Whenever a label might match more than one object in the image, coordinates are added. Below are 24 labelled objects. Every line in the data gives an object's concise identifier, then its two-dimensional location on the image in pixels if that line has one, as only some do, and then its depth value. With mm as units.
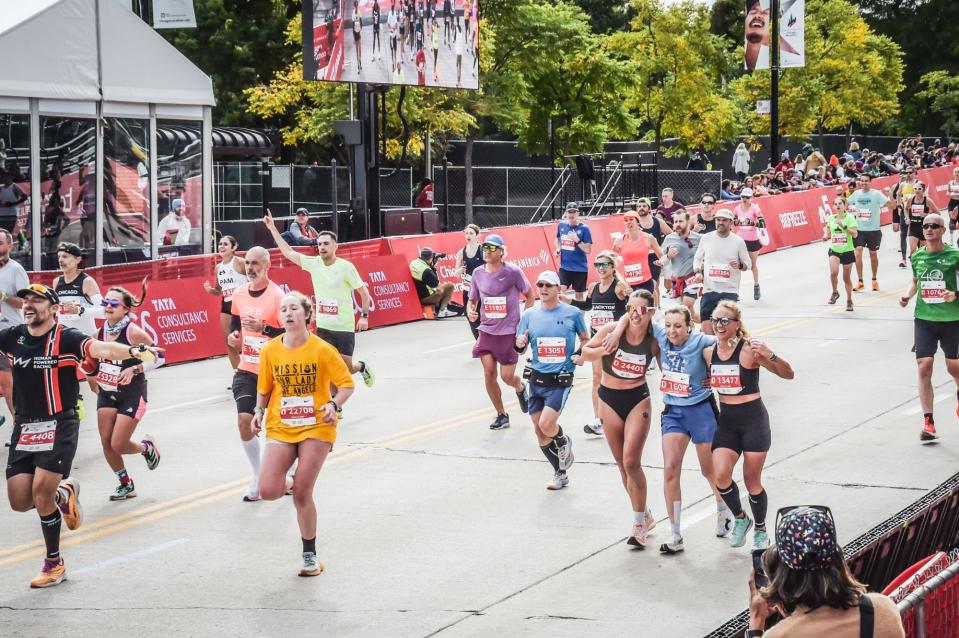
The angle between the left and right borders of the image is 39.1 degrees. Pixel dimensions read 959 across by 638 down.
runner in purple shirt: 14109
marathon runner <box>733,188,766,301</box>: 24078
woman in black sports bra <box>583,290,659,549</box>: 9781
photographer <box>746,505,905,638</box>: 4719
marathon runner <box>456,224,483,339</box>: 19250
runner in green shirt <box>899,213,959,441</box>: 13023
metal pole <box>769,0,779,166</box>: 39594
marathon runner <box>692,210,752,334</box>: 17250
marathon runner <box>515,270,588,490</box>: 11539
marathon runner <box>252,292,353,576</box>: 9102
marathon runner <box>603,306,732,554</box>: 9609
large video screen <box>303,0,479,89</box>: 25766
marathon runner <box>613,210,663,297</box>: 17531
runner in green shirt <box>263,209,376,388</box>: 14734
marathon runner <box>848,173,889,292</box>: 24469
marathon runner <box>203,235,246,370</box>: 16234
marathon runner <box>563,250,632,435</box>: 13094
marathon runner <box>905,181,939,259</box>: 24083
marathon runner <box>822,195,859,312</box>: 22109
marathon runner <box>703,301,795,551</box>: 9367
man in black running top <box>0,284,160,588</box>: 9070
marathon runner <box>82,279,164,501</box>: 11227
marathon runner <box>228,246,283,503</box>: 11516
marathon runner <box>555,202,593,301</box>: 19609
